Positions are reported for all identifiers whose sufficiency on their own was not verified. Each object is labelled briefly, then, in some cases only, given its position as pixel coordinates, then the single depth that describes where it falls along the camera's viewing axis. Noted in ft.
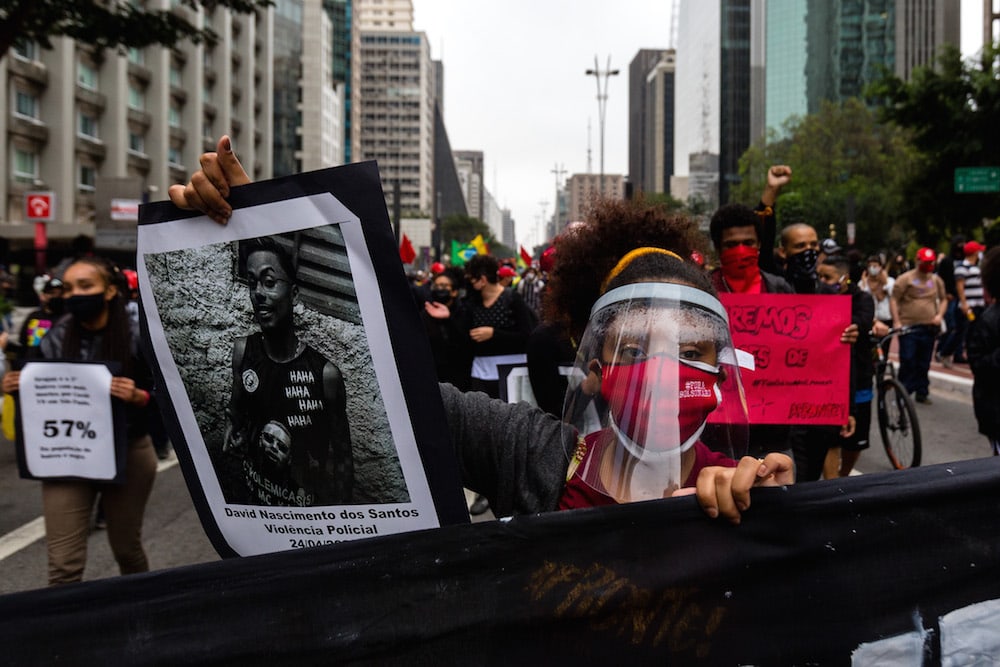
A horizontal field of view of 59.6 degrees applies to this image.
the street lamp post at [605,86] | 117.60
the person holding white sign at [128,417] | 12.23
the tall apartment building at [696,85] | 372.79
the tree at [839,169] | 181.68
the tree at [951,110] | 71.82
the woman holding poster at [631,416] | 4.62
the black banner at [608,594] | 4.22
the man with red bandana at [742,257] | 12.24
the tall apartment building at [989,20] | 72.03
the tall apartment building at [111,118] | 116.16
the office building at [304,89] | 260.83
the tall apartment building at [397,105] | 516.73
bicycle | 21.29
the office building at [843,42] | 303.68
